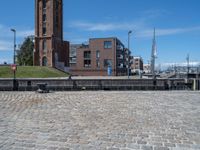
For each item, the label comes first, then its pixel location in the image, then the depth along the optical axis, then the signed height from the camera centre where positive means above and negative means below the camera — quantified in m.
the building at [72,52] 103.81 +10.66
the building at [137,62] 146.39 +7.25
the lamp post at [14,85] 21.31 -0.90
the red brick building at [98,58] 68.56 +4.66
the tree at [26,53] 89.72 +7.94
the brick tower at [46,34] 71.25 +11.90
